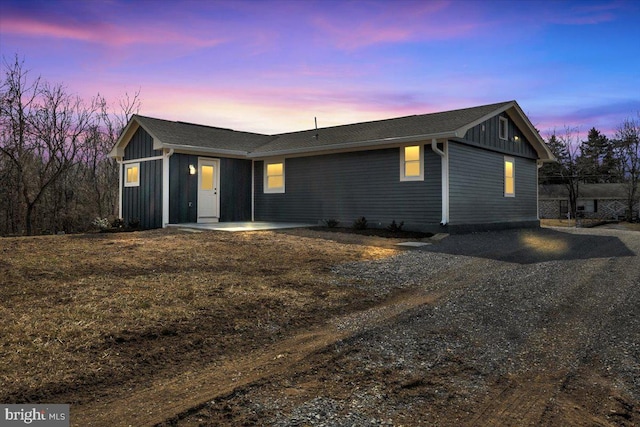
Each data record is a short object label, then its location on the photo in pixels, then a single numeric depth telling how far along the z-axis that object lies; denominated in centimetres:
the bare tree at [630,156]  3412
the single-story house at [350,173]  1302
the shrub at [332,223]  1445
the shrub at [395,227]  1290
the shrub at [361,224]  1359
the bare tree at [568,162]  3822
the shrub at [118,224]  1482
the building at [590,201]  3652
